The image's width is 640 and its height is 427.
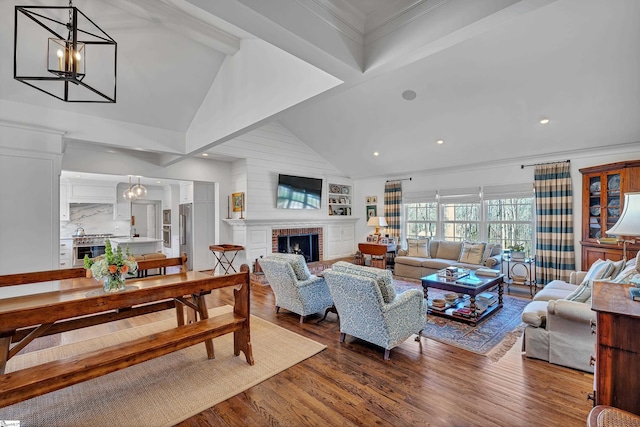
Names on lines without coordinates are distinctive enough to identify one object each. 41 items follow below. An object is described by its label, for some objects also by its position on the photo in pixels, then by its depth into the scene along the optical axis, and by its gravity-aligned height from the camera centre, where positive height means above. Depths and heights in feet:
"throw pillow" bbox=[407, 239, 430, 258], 21.01 -2.51
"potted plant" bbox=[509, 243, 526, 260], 17.88 -2.37
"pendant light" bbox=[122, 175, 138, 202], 20.85 +1.40
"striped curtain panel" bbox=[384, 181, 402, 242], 25.17 +0.71
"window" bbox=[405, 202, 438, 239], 23.62 -0.48
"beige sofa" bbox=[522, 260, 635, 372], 8.03 -3.49
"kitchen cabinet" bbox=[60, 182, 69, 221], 23.91 +1.01
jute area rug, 6.51 -4.63
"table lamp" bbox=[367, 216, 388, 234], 24.66 -0.69
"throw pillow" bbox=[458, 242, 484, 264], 18.33 -2.56
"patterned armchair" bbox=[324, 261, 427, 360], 8.66 -2.94
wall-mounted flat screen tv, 22.68 +1.81
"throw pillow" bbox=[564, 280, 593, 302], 8.66 -2.45
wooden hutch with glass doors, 13.84 +0.69
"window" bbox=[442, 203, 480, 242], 21.36 -0.54
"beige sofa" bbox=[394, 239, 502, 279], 18.25 -2.92
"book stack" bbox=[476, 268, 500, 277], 14.13 -2.93
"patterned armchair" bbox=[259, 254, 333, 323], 11.66 -2.99
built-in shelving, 27.50 +1.49
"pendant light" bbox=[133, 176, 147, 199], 20.94 +1.64
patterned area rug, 9.79 -4.55
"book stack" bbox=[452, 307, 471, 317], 12.03 -4.21
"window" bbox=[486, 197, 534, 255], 19.07 -0.52
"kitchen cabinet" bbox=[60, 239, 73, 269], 23.41 -3.31
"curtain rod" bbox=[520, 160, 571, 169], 17.22 +3.23
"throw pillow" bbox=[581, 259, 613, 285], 9.45 -1.93
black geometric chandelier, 9.37 +5.59
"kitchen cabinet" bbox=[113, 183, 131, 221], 27.35 +0.61
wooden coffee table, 11.90 -3.21
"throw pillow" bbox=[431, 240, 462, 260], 20.07 -2.53
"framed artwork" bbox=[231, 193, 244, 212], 21.29 +0.94
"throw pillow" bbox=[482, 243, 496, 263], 18.32 -2.38
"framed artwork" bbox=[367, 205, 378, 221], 27.48 +0.34
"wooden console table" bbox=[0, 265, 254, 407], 5.47 -3.17
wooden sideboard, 4.68 -2.37
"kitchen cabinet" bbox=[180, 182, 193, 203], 22.54 +1.75
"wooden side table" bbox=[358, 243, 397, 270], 22.77 -3.02
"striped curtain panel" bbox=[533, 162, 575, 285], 16.93 -0.51
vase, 8.11 -2.00
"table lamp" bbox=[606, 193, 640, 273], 6.01 -0.09
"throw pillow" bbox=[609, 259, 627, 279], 9.43 -1.82
